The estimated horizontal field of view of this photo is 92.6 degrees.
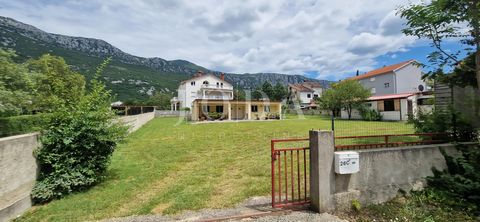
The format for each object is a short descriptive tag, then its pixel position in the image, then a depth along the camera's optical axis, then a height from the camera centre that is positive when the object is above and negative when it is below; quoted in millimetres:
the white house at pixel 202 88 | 44812 +5128
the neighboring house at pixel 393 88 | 20672 +3301
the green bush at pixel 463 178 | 3771 -1177
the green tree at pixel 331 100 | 27469 +1535
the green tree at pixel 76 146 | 4348 -617
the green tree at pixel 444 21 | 4701 +2019
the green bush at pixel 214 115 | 27062 -108
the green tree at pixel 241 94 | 56700 +4965
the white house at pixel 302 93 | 53634 +4779
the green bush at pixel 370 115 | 23016 -287
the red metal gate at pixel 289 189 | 3577 -1429
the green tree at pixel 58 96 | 4820 +448
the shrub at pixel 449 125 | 4887 -304
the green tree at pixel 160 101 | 55306 +3405
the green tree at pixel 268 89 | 53169 +5680
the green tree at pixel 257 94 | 53822 +4802
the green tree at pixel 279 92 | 53344 +5019
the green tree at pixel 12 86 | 5928 +911
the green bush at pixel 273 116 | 29312 -331
